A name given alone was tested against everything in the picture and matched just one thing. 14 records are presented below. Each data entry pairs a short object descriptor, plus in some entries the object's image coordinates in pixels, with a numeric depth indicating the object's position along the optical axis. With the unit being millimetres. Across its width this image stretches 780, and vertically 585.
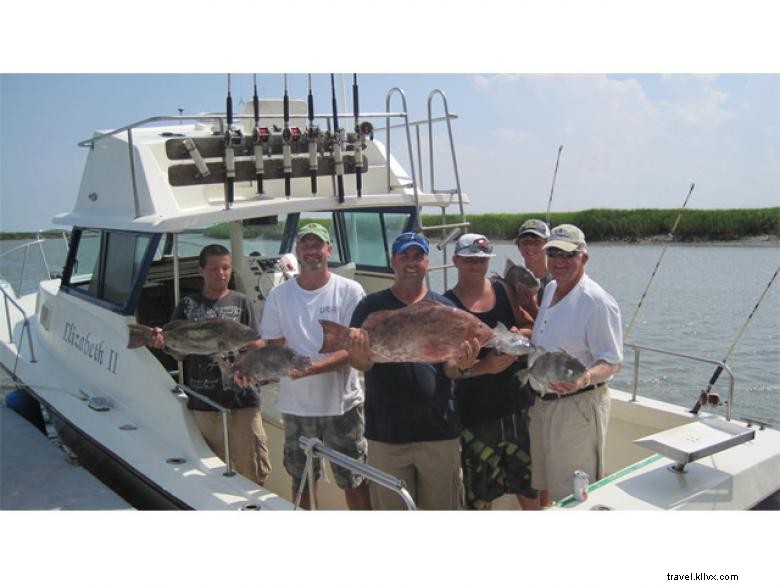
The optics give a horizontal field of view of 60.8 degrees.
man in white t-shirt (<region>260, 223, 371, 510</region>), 3805
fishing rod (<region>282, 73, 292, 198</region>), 5520
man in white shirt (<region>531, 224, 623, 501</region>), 3393
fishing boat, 3859
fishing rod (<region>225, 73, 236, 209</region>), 5137
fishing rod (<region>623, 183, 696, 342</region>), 4973
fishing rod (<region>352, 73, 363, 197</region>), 5902
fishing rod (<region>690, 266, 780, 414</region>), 4727
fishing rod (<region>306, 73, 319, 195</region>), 5617
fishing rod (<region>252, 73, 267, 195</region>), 5359
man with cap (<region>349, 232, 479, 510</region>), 3430
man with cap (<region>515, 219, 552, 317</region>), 4160
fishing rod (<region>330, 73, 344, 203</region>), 5785
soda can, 3402
